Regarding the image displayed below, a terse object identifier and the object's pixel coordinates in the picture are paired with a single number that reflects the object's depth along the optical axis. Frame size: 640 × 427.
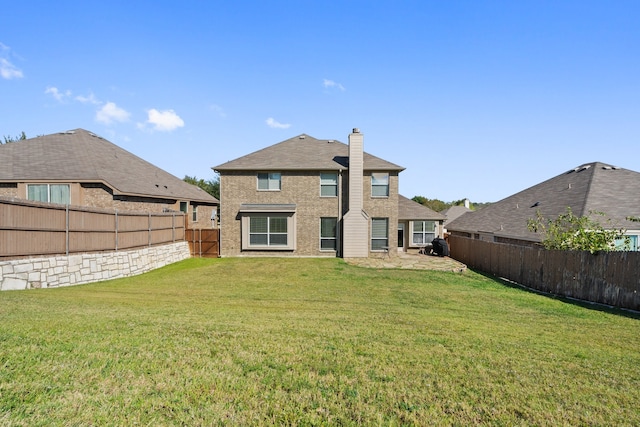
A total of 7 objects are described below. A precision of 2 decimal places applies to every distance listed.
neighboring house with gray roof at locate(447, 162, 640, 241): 18.83
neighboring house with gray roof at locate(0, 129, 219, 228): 19.36
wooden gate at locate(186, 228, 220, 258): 23.12
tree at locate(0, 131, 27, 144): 52.78
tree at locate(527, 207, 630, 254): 13.85
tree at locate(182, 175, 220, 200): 63.34
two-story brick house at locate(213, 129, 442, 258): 22.61
